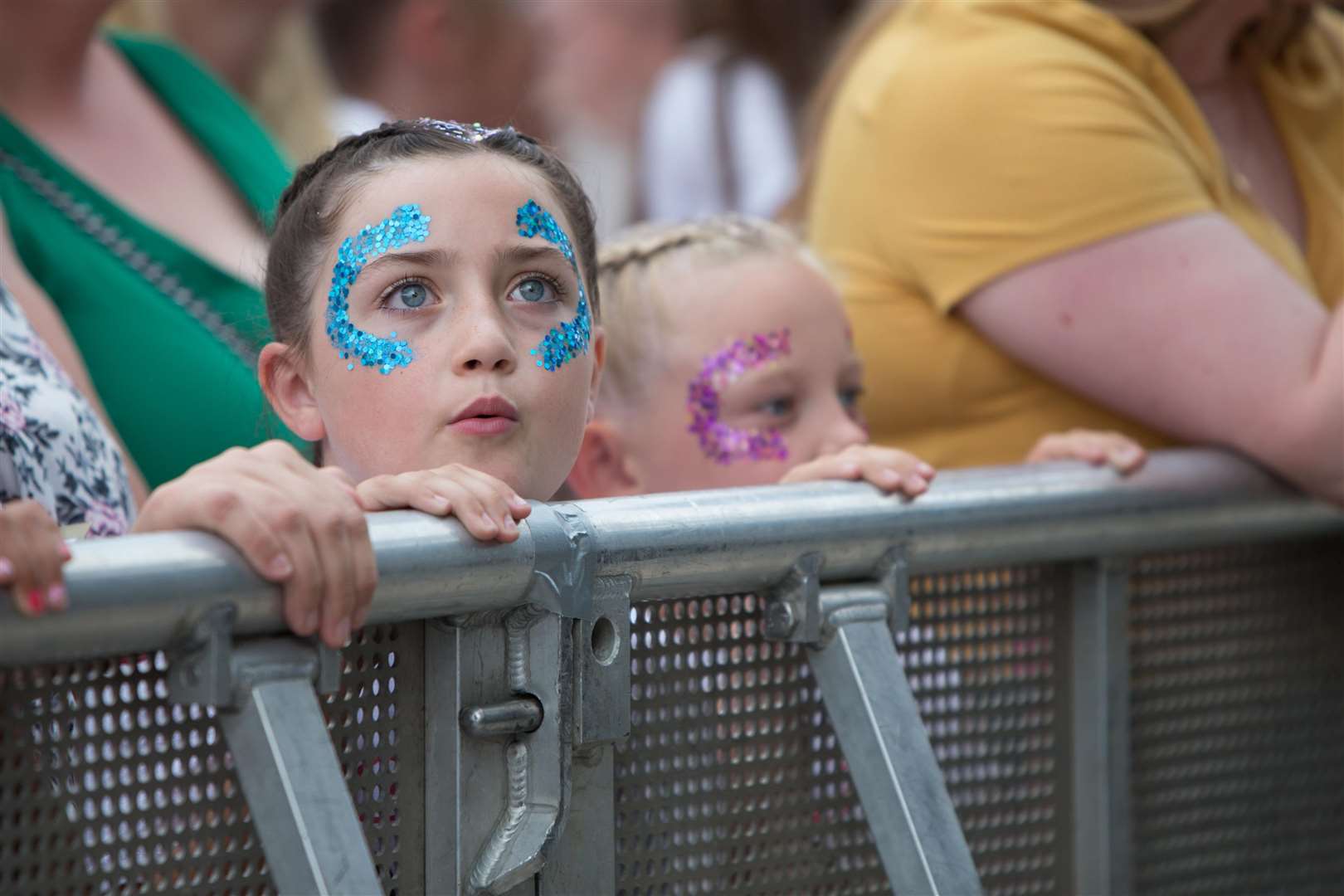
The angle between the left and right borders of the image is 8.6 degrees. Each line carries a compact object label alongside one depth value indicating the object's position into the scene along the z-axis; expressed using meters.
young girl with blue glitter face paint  3.69
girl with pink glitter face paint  4.02
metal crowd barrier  3.49
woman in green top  4.01
